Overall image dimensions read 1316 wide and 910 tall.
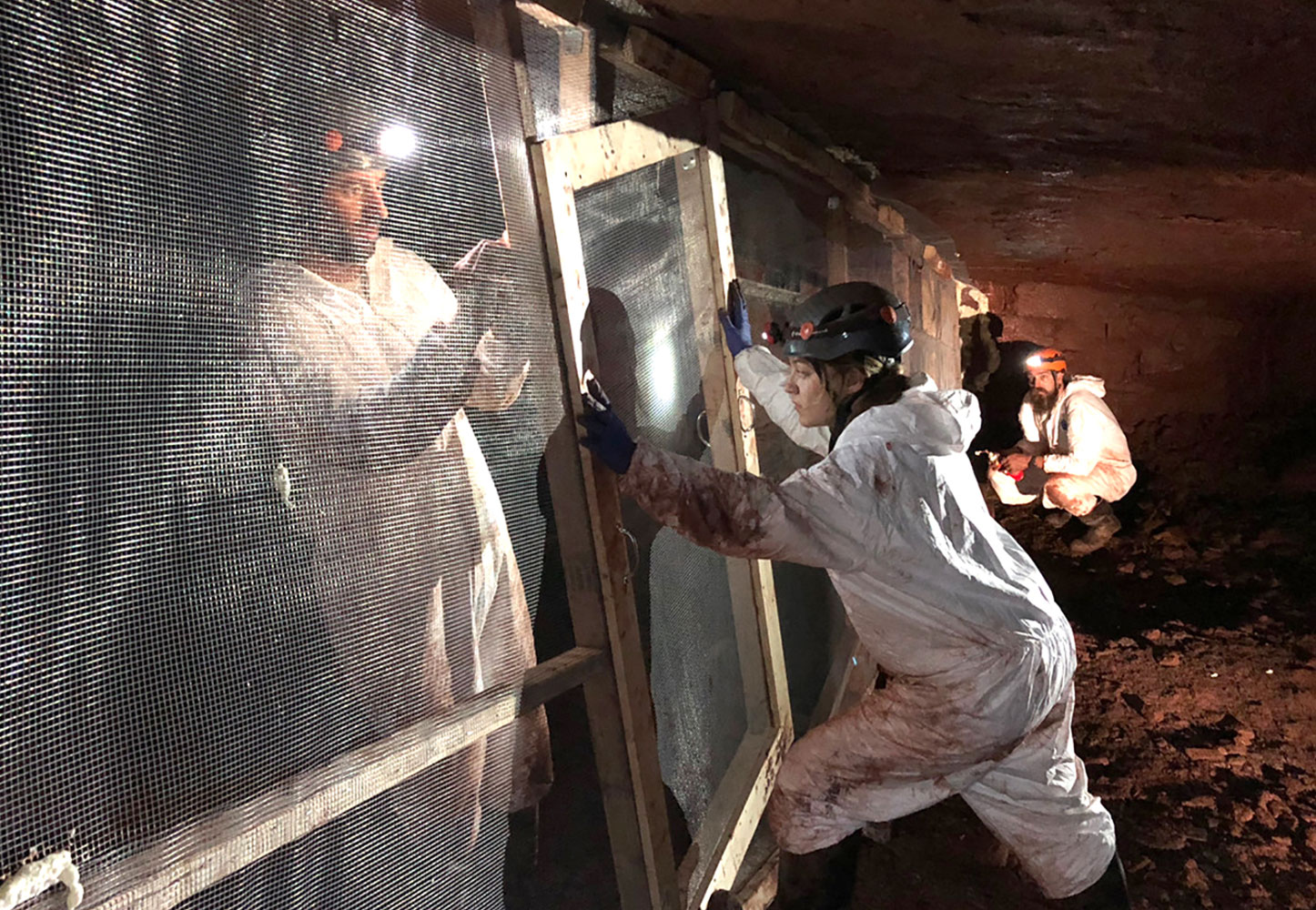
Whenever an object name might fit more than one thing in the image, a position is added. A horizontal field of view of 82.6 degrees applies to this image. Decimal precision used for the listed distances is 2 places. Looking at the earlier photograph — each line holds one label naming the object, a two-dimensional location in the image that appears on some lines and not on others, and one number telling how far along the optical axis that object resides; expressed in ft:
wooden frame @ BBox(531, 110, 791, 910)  5.09
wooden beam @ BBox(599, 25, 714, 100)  6.17
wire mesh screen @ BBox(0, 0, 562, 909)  2.67
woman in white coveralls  5.87
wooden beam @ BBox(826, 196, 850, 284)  11.71
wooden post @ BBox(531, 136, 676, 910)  5.03
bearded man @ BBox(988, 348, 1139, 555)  19.07
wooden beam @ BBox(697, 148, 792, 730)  7.20
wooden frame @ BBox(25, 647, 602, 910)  2.73
